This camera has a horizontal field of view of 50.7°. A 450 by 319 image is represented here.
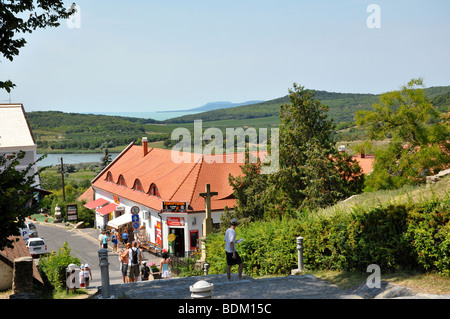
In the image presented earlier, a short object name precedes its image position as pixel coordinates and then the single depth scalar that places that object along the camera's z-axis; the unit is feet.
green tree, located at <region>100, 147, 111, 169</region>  283.18
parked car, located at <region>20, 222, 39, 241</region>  122.60
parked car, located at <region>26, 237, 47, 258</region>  107.53
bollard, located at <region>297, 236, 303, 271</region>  42.16
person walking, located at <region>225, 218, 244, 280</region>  38.04
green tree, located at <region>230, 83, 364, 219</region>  84.28
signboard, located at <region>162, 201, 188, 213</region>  114.01
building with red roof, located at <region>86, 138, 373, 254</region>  115.14
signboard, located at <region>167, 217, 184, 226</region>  115.34
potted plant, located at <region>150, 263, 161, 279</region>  78.23
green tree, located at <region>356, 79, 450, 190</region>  90.68
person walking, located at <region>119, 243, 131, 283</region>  56.80
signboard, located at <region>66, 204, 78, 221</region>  162.58
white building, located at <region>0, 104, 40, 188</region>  140.05
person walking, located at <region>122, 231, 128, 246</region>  106.73
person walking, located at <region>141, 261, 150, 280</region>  66.23
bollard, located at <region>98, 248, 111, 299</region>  33.71
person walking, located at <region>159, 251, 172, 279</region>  62.03
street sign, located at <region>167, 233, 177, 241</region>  111.39
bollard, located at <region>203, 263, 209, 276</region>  55.57
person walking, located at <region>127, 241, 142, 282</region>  51.55
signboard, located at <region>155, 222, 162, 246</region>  119.44
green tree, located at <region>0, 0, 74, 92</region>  33.91
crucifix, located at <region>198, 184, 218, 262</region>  80.23
